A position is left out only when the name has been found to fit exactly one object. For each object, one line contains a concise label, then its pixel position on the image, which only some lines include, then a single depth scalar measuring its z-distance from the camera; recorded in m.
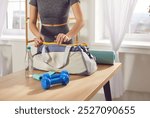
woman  2.28
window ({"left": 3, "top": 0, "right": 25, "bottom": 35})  3.98
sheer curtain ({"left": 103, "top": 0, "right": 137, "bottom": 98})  3.08
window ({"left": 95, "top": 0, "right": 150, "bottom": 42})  3.27
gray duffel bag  1.79
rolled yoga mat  2.09
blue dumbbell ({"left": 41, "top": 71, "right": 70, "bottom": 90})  1.50
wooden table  1.37
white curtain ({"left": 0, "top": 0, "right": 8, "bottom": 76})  3.66
